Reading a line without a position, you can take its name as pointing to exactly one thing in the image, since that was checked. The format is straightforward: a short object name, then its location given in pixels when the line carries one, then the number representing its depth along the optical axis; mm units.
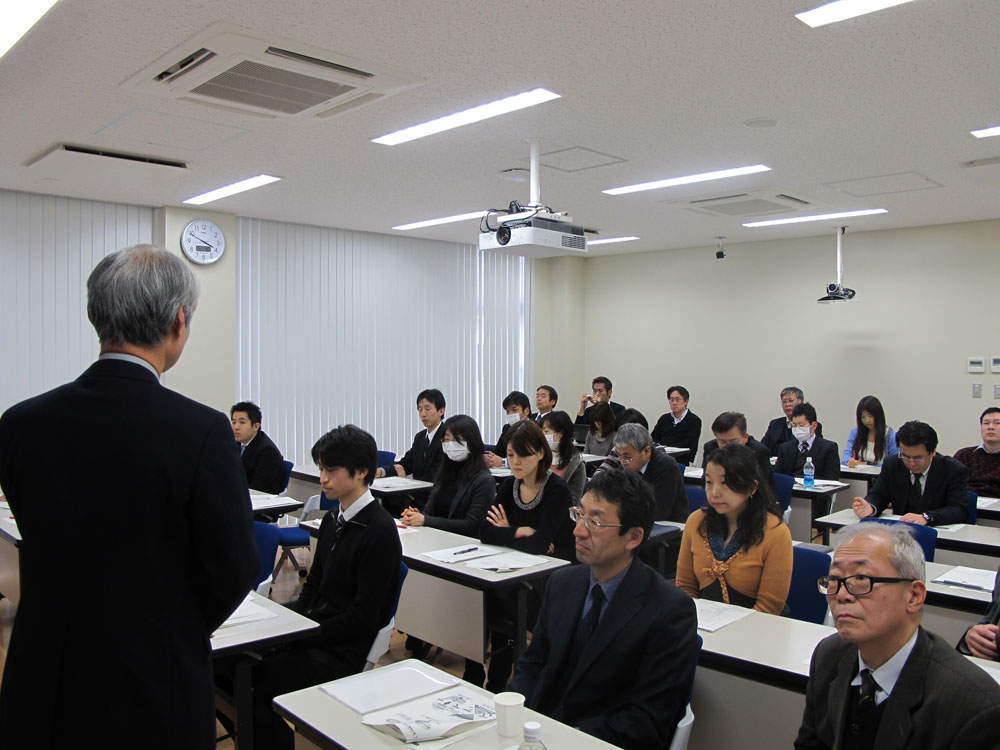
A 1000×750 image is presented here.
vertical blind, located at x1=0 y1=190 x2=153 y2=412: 6199
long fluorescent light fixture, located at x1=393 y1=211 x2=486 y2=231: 7138
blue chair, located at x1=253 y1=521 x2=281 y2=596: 3457
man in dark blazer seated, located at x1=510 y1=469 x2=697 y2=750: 2039
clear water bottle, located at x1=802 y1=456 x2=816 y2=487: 5828
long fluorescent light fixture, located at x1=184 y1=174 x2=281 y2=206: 5703
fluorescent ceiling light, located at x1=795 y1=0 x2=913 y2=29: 2777
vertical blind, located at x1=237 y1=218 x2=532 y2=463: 7582
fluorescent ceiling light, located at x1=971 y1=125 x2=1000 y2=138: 4336
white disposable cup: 1789
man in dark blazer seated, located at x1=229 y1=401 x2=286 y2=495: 5672
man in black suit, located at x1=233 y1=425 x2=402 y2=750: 2676
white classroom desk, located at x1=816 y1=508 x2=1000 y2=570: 3842
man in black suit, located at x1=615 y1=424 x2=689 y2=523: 4559
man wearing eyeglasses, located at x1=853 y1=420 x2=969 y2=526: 4391
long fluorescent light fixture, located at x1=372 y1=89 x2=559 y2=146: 3795
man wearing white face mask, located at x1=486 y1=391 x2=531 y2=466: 7242
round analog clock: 6867
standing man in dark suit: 1309
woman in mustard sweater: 2980
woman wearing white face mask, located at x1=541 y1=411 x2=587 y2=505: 4770
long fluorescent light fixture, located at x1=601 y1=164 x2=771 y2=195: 5320
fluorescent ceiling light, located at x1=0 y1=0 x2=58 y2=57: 2869
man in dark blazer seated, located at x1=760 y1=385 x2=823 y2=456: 7633
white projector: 4684
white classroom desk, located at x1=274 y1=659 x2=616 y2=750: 1779
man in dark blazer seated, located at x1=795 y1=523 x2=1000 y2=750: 1493
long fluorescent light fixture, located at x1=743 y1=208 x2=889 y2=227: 6918
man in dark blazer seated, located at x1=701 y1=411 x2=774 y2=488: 5285
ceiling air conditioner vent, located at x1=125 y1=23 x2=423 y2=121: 3131
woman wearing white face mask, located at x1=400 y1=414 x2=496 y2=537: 4438
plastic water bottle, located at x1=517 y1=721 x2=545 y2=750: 1597
